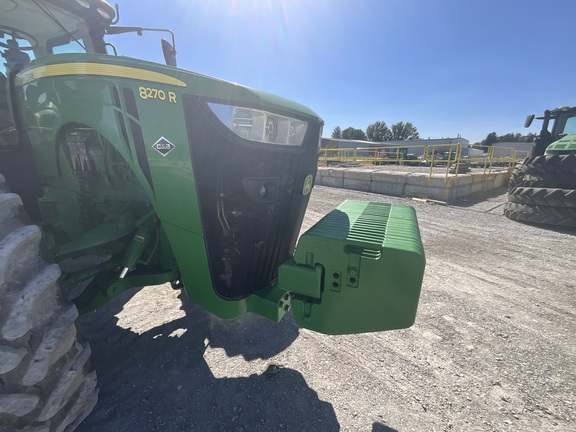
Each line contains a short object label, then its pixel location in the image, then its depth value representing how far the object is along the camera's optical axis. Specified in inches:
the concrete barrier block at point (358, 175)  389.7
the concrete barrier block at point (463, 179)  328.5
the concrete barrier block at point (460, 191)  325.5
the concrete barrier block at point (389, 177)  355.3
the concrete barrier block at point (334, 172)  434.9
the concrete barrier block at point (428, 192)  319.0
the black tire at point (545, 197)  211.8
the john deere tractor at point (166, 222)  49.7
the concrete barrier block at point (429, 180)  319.4
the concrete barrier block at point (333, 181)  431.2
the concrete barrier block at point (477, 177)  363.3
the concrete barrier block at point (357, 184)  392.5
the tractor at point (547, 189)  214.7
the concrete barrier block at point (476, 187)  362.8
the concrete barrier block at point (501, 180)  424.2
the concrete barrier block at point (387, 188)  357.1
